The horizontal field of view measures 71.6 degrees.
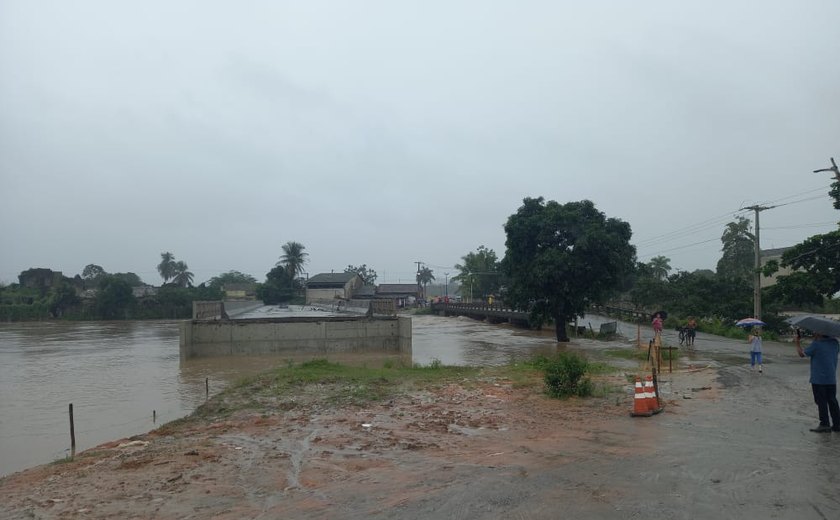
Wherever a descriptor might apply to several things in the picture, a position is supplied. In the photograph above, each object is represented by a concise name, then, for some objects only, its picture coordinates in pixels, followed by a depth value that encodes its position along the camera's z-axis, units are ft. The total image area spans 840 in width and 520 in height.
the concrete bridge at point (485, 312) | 195.05
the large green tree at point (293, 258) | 341.62
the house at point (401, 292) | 369.98
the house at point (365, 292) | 341.62
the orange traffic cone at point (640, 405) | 34.17
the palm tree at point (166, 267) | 407.85
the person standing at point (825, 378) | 27.22
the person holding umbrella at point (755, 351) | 56.54
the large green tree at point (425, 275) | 503.61
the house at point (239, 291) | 378.63
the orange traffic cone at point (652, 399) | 35.09
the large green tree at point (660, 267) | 288.71
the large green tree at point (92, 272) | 387.34
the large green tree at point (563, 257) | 111.34
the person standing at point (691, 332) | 96.17
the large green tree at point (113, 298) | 254.88
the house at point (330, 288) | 330.13
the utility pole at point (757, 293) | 97.44
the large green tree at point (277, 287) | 325.83
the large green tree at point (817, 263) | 82.48
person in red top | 64.90
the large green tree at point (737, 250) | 203.72
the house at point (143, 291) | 299.11
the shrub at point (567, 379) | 43.16
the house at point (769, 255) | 159.34
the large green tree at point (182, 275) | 407.36
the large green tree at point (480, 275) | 318.32
